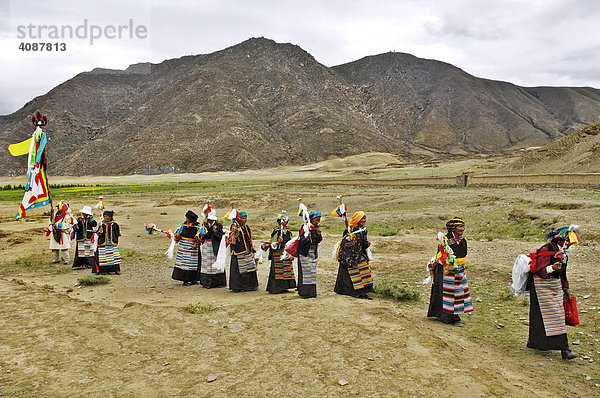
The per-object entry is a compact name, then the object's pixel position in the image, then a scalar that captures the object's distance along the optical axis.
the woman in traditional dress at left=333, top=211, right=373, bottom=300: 9.15
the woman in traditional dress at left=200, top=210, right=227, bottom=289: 11.06
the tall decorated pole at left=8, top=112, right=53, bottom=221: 12.05
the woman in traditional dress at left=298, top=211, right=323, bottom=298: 9.13
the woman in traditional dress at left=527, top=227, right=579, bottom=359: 6.46
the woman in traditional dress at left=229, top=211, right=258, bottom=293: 10.44
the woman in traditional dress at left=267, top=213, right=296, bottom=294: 10.18
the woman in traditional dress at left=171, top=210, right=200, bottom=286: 11.60
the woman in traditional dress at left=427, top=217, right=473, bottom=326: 7.80
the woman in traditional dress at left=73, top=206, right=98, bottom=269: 13.69
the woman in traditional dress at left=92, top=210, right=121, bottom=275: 12.77
